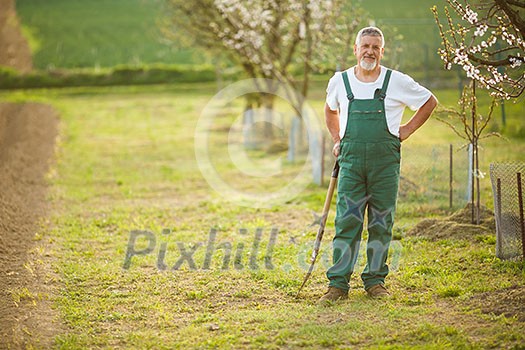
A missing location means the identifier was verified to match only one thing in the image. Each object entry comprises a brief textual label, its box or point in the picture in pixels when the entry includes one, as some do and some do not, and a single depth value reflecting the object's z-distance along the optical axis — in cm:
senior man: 1209
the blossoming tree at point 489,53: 1323
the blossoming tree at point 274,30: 2781
